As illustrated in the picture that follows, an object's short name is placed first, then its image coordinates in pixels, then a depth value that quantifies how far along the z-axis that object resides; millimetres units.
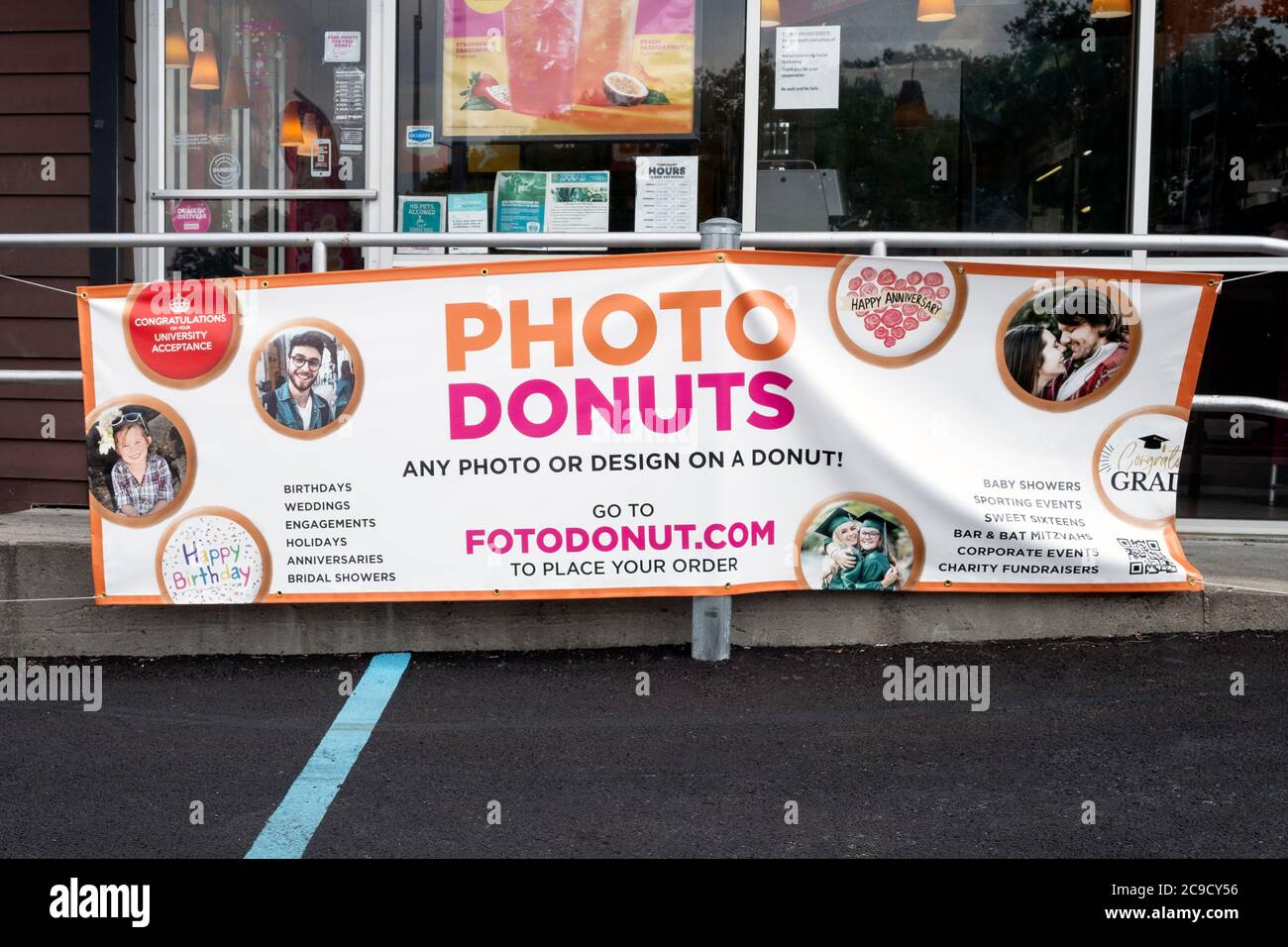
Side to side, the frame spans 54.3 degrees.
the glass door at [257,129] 7105
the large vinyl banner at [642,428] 4891
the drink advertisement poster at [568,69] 6941
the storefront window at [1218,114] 6707
